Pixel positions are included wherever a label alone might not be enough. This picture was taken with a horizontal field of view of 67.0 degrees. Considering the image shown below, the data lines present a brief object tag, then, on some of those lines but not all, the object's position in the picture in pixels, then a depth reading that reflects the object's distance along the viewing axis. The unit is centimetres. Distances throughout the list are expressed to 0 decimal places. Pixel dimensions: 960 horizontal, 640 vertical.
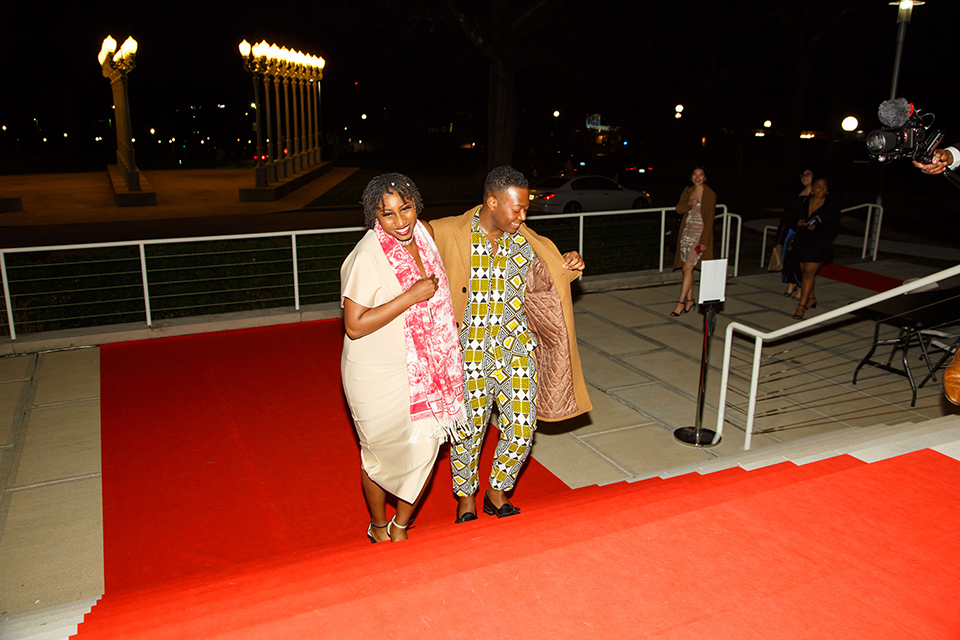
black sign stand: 529
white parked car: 1895
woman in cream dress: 321
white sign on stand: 526
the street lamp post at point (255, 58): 2050
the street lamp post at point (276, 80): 2224
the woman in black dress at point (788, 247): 870
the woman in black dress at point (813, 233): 811
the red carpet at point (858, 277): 1000
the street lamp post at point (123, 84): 2064
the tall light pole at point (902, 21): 1232
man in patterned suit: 376
